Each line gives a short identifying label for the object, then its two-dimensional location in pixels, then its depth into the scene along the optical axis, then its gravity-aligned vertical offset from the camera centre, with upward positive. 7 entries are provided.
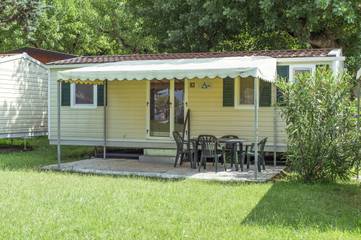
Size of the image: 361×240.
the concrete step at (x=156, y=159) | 12.41 -1.17
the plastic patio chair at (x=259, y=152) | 10.62 -0.86
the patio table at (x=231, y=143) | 10.59 -0.77
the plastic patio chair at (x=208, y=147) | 10.59 -0.75
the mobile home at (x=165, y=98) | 11.09 +0.39
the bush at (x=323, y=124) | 8.95 -0.19
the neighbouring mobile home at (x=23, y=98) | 15.55 +0.46
